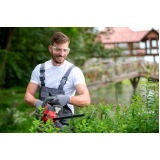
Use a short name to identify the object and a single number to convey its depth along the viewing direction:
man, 2.14
